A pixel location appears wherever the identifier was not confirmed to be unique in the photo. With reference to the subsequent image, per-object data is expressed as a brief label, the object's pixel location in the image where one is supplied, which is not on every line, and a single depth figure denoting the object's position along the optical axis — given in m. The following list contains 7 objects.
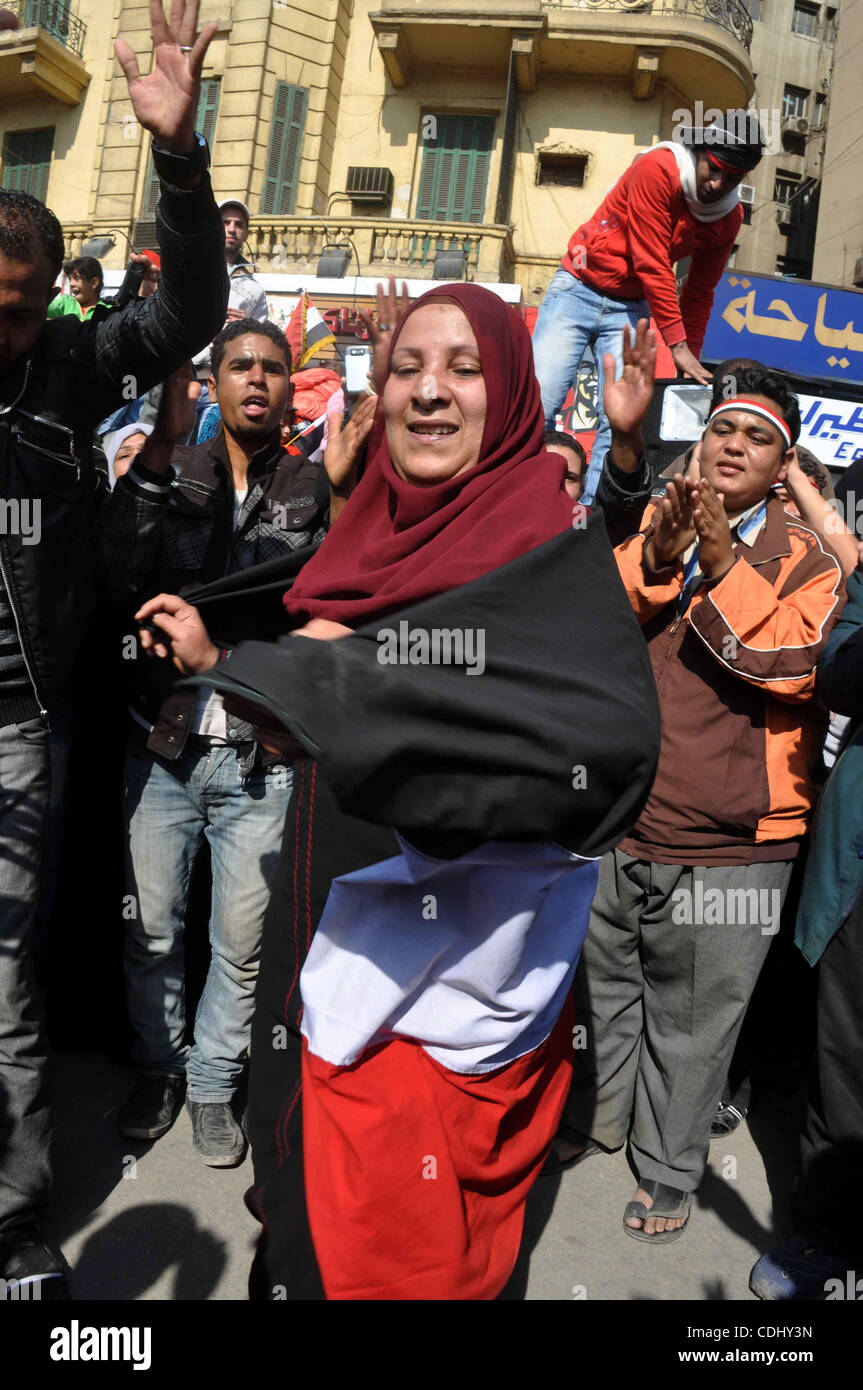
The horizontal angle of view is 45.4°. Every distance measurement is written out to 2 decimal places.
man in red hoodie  4.05
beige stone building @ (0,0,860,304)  17.30
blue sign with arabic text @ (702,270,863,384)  10.66
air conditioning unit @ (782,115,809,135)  30.88
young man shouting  2.96
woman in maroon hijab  1.60
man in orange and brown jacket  2.82
